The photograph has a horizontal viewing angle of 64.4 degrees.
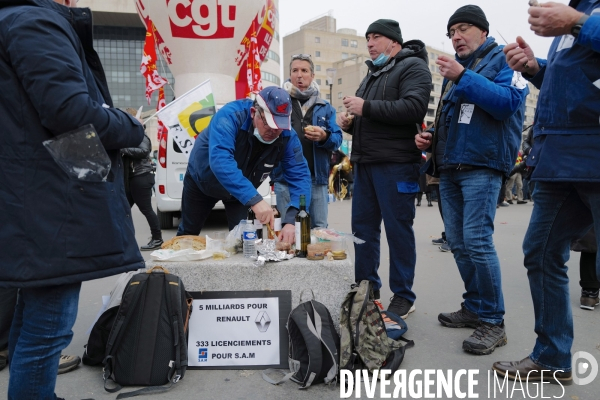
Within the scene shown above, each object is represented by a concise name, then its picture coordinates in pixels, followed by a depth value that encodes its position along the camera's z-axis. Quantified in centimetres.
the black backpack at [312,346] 255
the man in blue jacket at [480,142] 296
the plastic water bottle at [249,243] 301
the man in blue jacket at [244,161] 303
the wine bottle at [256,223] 336
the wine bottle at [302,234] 305
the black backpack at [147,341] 257
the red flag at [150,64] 970
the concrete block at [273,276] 288
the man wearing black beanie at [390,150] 346
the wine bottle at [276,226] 324
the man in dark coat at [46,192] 169
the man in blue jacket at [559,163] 207
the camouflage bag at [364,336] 266
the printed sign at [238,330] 284
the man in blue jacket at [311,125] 472
